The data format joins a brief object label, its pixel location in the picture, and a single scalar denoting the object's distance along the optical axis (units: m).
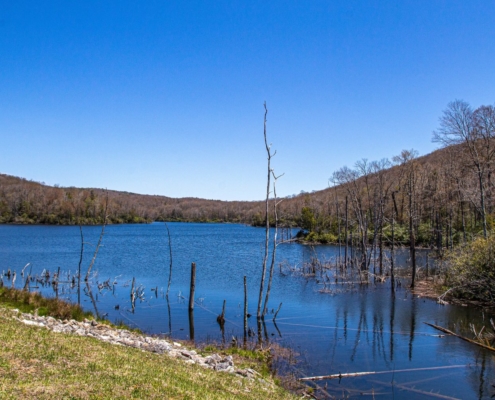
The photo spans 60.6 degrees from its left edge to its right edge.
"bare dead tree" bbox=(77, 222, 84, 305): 27.59
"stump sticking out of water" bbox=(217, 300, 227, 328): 22.41
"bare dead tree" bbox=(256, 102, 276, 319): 23.23
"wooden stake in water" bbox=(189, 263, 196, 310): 24.86
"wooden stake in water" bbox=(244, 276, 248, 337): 20.60
